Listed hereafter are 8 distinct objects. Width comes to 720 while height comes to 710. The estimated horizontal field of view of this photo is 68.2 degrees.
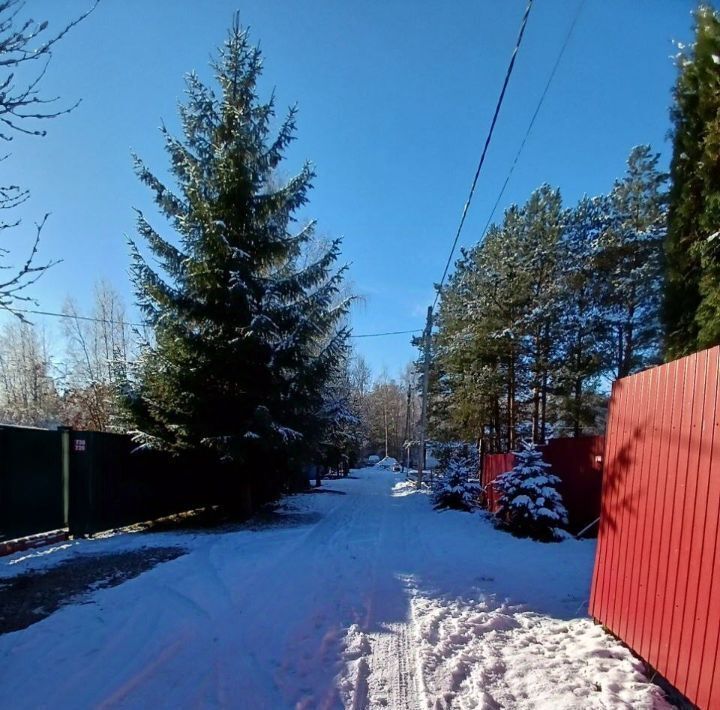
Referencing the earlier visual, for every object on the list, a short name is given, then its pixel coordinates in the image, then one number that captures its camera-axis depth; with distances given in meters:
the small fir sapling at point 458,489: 13.76
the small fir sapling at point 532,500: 9.05
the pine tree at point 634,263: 14.67
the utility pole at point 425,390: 19.88
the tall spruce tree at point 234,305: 10.30
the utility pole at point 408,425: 41.29
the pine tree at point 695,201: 7.50
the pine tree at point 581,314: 15.75
